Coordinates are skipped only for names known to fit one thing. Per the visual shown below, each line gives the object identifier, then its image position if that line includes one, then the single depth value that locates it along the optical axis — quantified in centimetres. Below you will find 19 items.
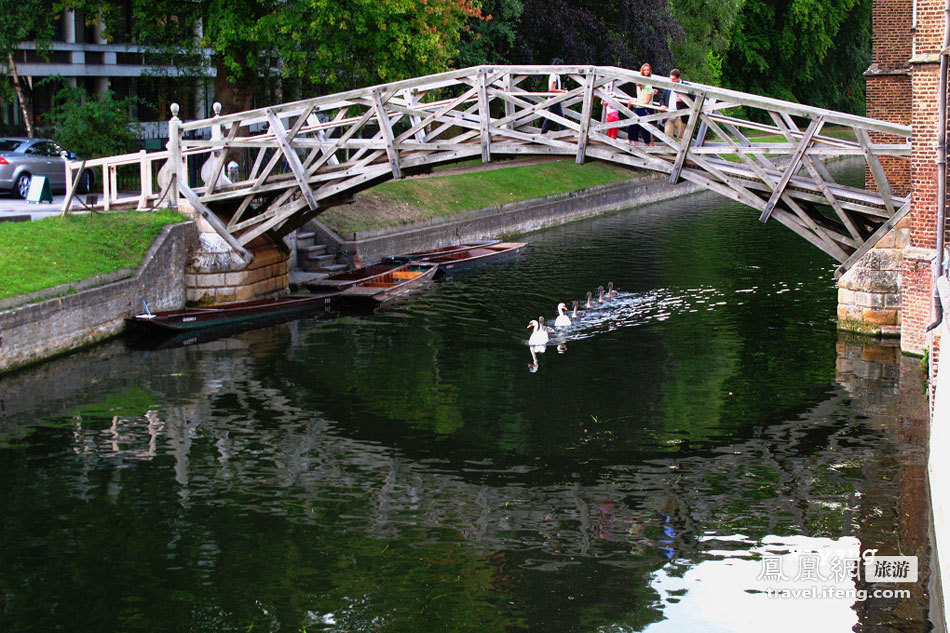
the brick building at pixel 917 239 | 1795
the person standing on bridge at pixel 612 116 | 2205
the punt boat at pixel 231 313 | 2123
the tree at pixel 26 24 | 3008
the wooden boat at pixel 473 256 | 2845
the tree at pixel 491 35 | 3866
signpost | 2667
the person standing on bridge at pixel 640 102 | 2082
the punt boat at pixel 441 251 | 2869
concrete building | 3756
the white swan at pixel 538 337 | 2008
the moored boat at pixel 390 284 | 2442
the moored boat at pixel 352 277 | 2534
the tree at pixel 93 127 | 3212
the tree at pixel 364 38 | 2717
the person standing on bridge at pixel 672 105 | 2069
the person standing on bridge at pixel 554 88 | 2209
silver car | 2912
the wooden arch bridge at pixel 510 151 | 1991
